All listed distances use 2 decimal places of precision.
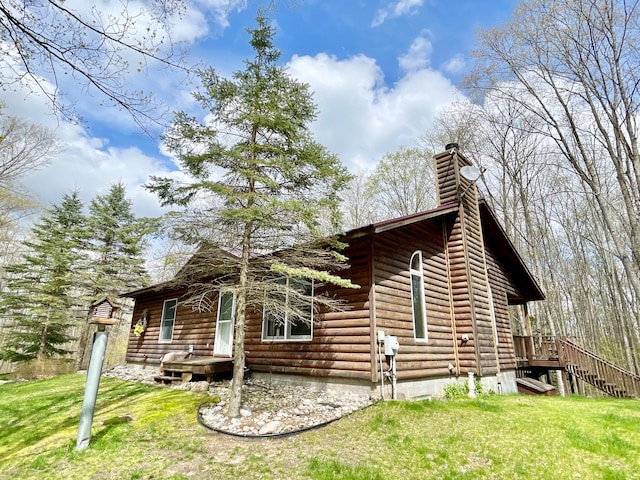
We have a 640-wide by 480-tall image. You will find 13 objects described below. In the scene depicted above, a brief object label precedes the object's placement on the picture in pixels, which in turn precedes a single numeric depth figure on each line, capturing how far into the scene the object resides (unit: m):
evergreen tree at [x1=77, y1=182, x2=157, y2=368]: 17.36
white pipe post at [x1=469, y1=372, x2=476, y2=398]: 7.86
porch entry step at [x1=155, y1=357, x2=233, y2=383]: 8.34
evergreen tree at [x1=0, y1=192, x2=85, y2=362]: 15.90
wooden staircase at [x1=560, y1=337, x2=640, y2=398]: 10.73
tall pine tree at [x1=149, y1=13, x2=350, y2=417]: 6.00
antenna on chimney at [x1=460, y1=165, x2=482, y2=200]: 10.09
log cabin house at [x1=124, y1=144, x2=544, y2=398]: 7.00
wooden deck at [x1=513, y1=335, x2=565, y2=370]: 11.39
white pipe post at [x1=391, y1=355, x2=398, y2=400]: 6.48
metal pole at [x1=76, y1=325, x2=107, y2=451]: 4.53
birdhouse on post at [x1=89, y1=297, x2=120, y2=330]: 5.03
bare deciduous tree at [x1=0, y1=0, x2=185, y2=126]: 2.45
